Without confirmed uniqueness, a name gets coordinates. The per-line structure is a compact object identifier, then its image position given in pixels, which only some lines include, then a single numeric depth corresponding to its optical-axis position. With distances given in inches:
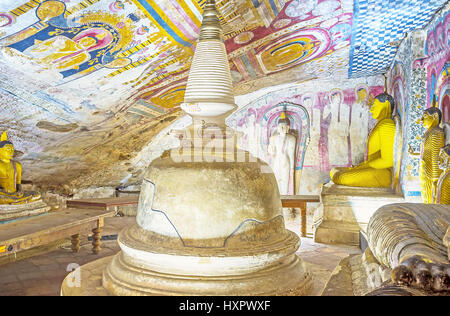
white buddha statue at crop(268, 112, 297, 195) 293.9
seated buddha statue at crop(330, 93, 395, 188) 199.2
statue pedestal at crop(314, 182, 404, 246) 178.5
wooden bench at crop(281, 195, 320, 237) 199.2
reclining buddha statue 56.5
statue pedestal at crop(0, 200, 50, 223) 151.1
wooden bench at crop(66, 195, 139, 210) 197.6
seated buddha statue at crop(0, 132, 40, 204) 159.5
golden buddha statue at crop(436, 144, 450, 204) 113.9
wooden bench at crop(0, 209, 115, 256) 126.0
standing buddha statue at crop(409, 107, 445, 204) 126.5
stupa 80.1
